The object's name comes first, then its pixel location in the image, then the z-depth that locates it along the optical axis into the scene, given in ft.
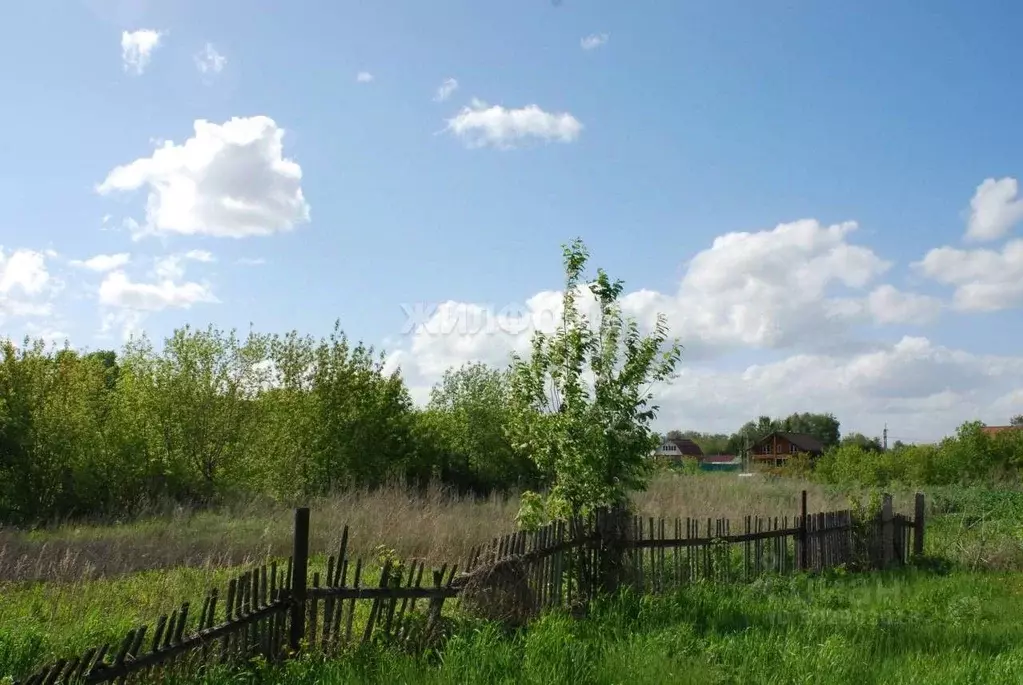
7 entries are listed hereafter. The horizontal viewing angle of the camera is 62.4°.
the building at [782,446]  318.04
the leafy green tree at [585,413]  37.70
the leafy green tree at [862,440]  291.34
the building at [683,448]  394.07
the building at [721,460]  318.14
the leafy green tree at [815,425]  410.74
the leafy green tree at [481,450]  120.37
